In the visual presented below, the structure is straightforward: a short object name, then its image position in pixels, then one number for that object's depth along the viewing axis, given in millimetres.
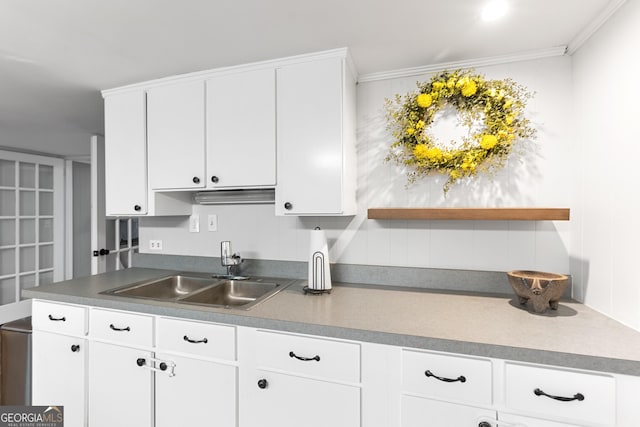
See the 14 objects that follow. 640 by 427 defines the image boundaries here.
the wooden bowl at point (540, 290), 1347
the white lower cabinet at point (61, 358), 1674
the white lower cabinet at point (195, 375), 1402
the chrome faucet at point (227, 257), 2001
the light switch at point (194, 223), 2293
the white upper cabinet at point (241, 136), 1667
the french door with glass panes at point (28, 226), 3416
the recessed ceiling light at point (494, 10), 1268
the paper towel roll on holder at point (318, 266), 1691
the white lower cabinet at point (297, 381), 1242
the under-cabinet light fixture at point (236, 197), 2033
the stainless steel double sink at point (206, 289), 1825
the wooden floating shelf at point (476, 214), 1484
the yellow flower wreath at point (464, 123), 1666
